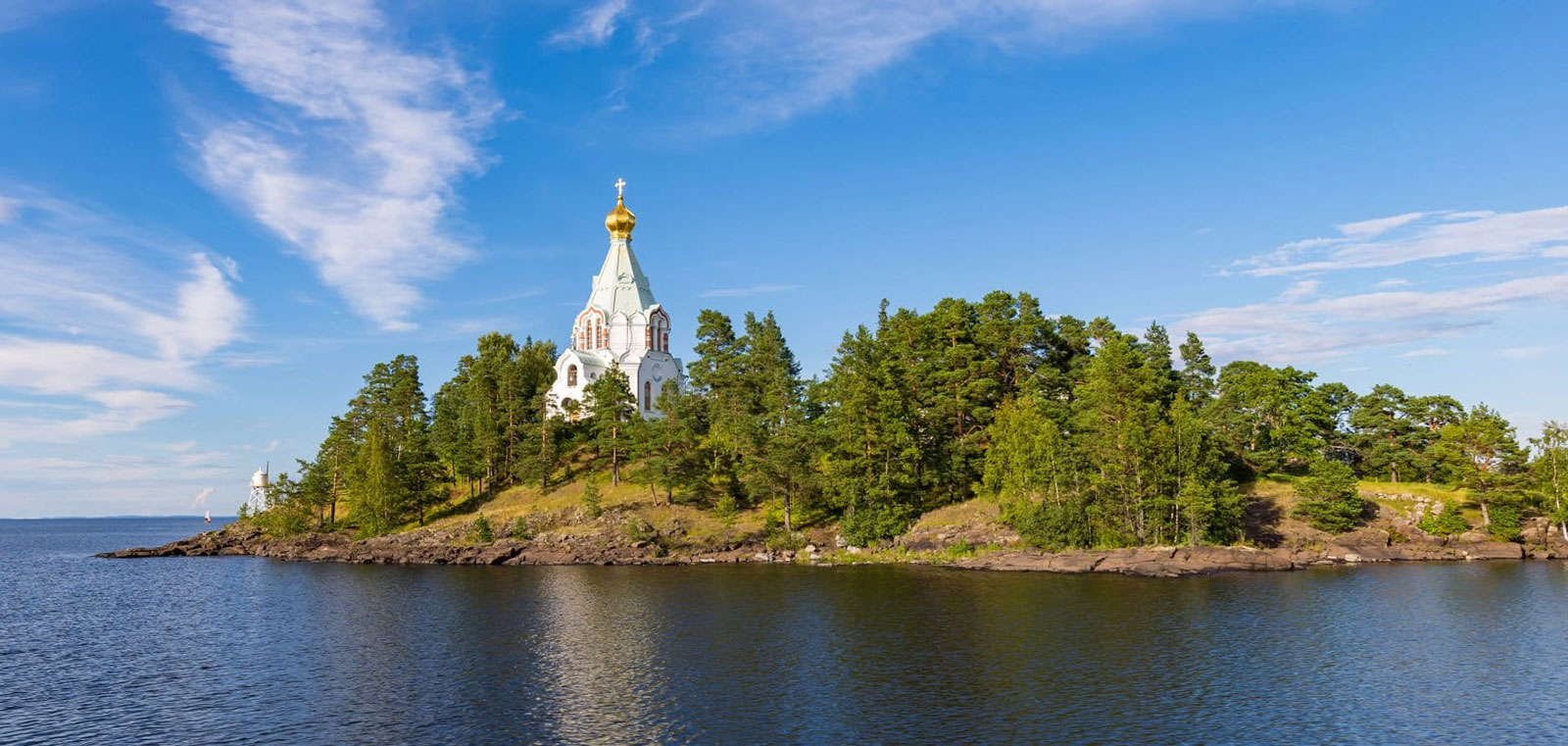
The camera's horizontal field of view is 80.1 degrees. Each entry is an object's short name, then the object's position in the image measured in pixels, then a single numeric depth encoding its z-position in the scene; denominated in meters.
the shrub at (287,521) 103.38
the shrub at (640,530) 84.19
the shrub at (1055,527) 73.12
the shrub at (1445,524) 74.00
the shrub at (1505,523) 73.50
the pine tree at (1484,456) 74.69
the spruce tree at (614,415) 92.50
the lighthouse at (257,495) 124.99
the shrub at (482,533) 88.75
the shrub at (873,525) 79.44
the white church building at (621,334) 108.75
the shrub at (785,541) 81.54
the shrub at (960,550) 75.44
